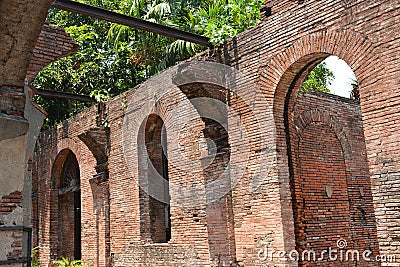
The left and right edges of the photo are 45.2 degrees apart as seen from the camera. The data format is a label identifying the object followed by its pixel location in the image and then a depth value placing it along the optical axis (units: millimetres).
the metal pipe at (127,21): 7602
